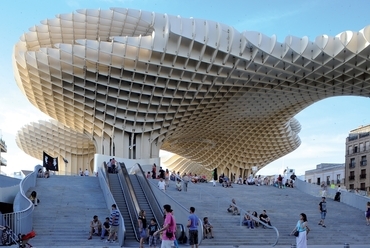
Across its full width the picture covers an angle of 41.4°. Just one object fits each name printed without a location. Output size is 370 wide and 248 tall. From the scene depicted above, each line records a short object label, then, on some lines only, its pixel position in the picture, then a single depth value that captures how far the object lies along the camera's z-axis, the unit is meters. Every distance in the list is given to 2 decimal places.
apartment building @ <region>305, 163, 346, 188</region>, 79.19
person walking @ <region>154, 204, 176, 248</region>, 12.14
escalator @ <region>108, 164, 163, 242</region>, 19.06
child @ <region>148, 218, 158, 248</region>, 16.50
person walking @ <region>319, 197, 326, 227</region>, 22.33
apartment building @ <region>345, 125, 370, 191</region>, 66.00
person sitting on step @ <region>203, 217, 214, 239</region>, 18.61
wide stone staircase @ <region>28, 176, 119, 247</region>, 17.70
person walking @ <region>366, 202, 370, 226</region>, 22.85
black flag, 36.56
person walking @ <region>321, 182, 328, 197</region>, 29.94
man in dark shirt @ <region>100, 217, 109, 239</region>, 18.02
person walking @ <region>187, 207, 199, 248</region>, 14.34
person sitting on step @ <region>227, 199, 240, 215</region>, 22.43
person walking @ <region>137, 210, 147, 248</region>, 16.22
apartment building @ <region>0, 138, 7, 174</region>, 70.81
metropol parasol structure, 37.16
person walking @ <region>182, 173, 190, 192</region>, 27.94
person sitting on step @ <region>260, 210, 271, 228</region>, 20.61
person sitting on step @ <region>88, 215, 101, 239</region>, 18.31
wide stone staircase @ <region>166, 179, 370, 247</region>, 19.23
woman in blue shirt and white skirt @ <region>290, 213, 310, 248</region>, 13.52
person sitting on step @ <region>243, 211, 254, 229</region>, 20.16
